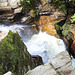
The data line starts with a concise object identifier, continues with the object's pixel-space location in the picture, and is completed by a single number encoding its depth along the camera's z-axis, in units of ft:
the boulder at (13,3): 27.97
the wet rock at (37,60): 16.15
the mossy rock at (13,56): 8.21
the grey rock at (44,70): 6.49
